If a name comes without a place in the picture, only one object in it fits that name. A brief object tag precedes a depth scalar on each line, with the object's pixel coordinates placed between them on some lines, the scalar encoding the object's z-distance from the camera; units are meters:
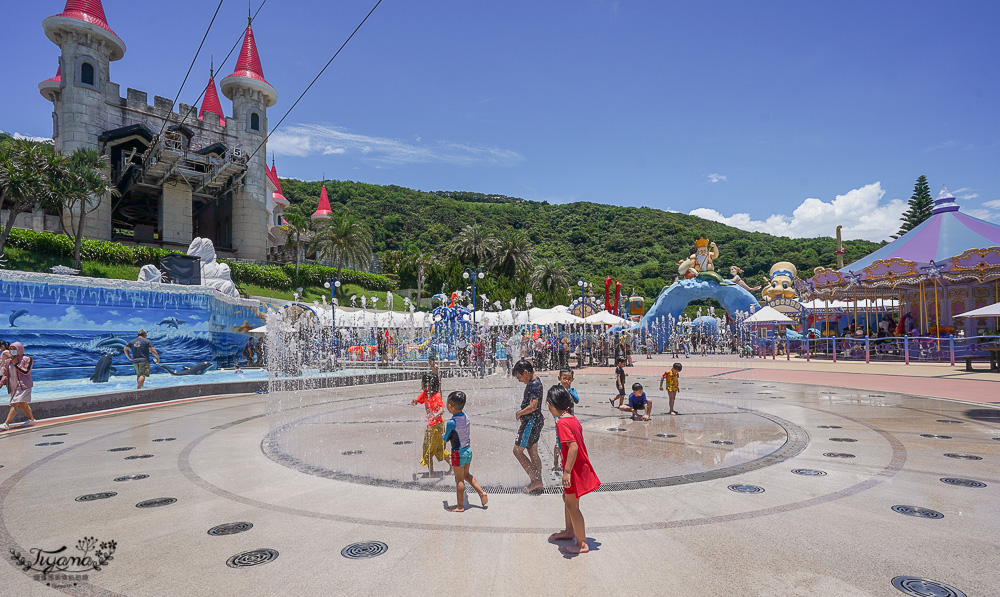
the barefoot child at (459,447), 4.87
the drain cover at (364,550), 3.88
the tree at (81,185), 27.56
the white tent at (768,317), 27.50
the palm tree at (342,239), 49.25
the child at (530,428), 5.36
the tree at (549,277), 56.72
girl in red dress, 3.79
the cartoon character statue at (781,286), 37.65
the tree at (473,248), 52.03
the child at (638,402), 9.74
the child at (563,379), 6.26
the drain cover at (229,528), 4.41
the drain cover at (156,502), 5.16
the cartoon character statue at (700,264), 36.28
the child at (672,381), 10.27
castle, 30.98
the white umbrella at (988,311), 16.93
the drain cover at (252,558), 3.79
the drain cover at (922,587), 3.16
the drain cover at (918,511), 4.51
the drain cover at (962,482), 5.38
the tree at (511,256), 52.31
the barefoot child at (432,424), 5.95
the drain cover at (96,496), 5.38
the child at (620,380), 10.54
